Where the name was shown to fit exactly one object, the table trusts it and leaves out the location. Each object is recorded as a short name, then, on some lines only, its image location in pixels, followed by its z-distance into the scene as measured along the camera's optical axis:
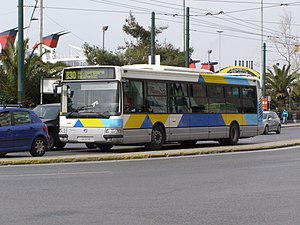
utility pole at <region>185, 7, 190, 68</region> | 42.18
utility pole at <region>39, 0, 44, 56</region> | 50.74
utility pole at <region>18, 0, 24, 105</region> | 28.28
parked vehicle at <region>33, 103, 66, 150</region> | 24.80
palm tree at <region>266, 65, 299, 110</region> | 71.06
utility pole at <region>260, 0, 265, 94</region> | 60.06
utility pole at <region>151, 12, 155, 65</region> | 40.31
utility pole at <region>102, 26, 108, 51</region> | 62.83
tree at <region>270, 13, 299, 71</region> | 79.76
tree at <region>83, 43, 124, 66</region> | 58.31
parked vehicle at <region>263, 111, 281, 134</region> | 43.50
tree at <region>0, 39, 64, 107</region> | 38.22
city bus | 22.72
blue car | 19.73
